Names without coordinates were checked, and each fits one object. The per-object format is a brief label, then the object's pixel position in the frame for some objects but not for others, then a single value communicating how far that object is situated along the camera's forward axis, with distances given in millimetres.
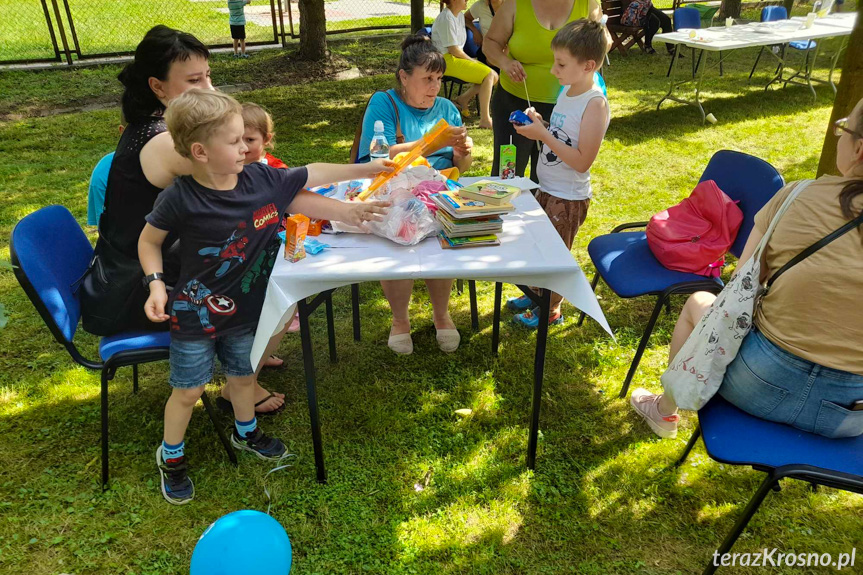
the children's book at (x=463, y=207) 2352
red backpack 2826
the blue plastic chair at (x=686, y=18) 9227
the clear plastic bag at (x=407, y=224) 2371
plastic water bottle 2989
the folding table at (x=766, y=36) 7363
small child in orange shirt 2754
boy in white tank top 2846
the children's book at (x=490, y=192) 2464
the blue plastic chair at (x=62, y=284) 2211
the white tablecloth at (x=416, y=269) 2170
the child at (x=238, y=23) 9634
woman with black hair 2346
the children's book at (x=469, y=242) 2367
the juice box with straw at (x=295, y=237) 2275
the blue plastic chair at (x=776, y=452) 1777
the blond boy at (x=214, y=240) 2068
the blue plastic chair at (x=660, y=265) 2787
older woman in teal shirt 3035
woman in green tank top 3666
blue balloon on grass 1813
